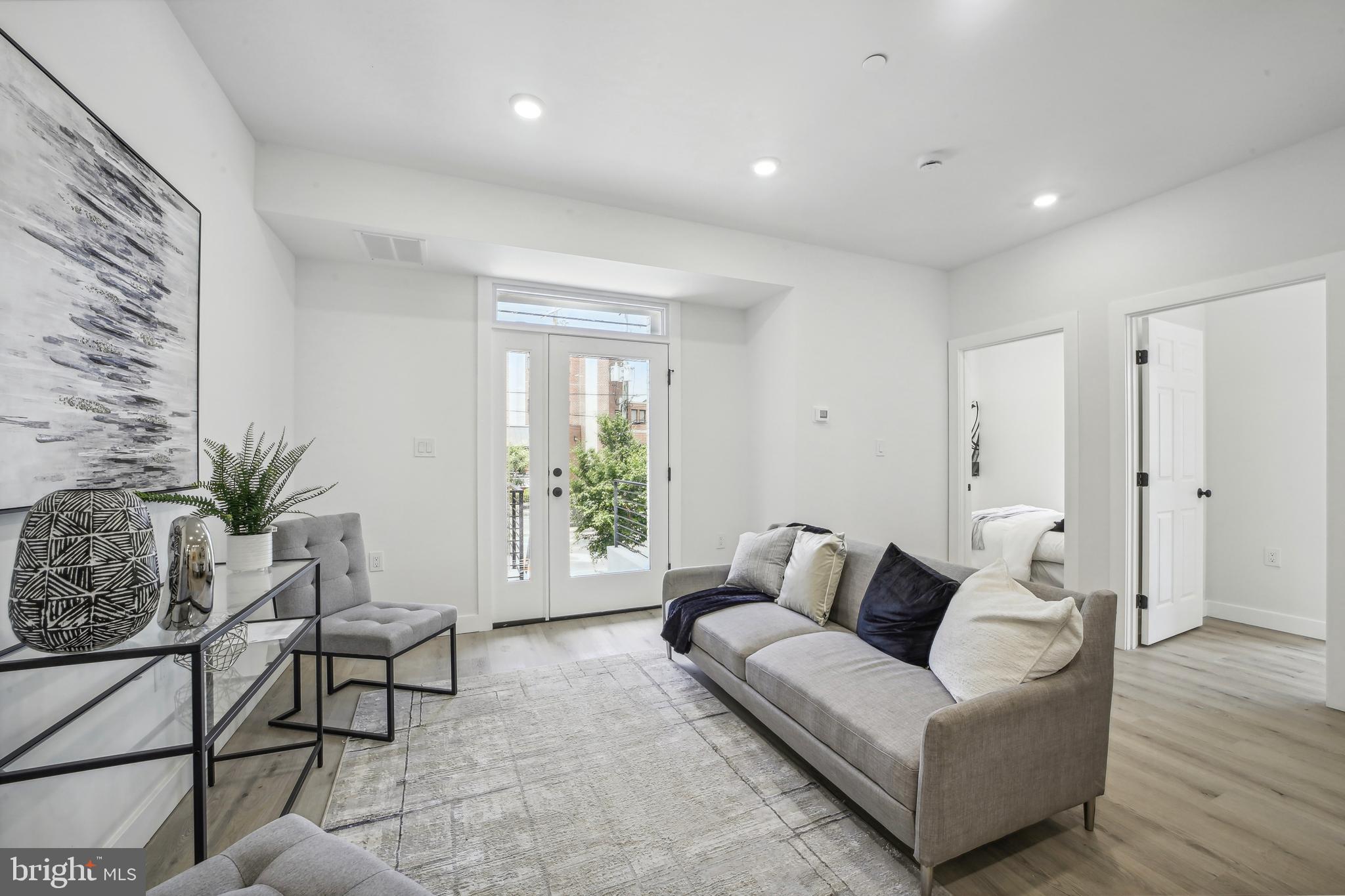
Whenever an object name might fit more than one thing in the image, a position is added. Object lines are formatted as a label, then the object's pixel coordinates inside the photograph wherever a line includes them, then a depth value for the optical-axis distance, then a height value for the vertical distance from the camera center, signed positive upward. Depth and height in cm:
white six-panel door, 338 -17
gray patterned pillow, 292 -58
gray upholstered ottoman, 94 -73
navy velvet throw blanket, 276 -77
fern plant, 175 -13
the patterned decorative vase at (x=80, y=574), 105 -24
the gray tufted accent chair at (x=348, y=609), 222 -70
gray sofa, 142 -80
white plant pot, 175 -32
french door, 381 -16
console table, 107 -55
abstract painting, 122 +39
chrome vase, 135 -31
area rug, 154 -115
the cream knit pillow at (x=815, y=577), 258 -58
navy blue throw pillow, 202 -58
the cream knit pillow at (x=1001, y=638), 158 -54
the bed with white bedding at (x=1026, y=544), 387 -65
